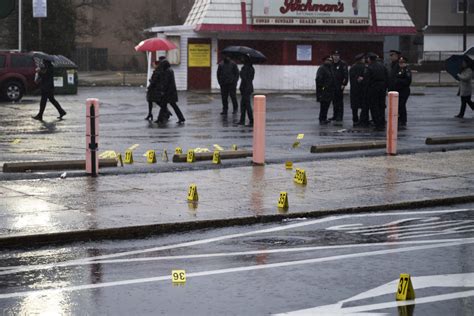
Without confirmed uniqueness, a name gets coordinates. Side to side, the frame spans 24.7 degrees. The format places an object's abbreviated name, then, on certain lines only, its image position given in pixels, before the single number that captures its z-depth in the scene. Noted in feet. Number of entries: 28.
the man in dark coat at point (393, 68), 89.15
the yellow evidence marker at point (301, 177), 50.11
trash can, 143.43
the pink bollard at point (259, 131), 57.47
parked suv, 125.90
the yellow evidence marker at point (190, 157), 58.59
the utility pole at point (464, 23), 210.18
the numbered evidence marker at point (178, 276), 29.37
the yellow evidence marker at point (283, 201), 43.16
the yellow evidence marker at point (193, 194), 44.62
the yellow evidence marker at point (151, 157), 58.76
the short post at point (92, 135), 50.57
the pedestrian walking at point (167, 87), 90.99
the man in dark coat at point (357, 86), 89.86
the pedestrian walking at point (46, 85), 93.09
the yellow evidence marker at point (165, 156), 60.84
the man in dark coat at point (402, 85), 89.25
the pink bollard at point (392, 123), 62.75
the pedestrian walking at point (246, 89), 87.95
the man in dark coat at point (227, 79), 99.19
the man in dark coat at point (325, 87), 90.63
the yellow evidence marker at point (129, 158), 58.66
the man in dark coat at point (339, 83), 93.71
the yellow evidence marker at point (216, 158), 58.23
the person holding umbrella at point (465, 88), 98.12
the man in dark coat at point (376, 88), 86.33
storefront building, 148.46
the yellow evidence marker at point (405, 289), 26.84
